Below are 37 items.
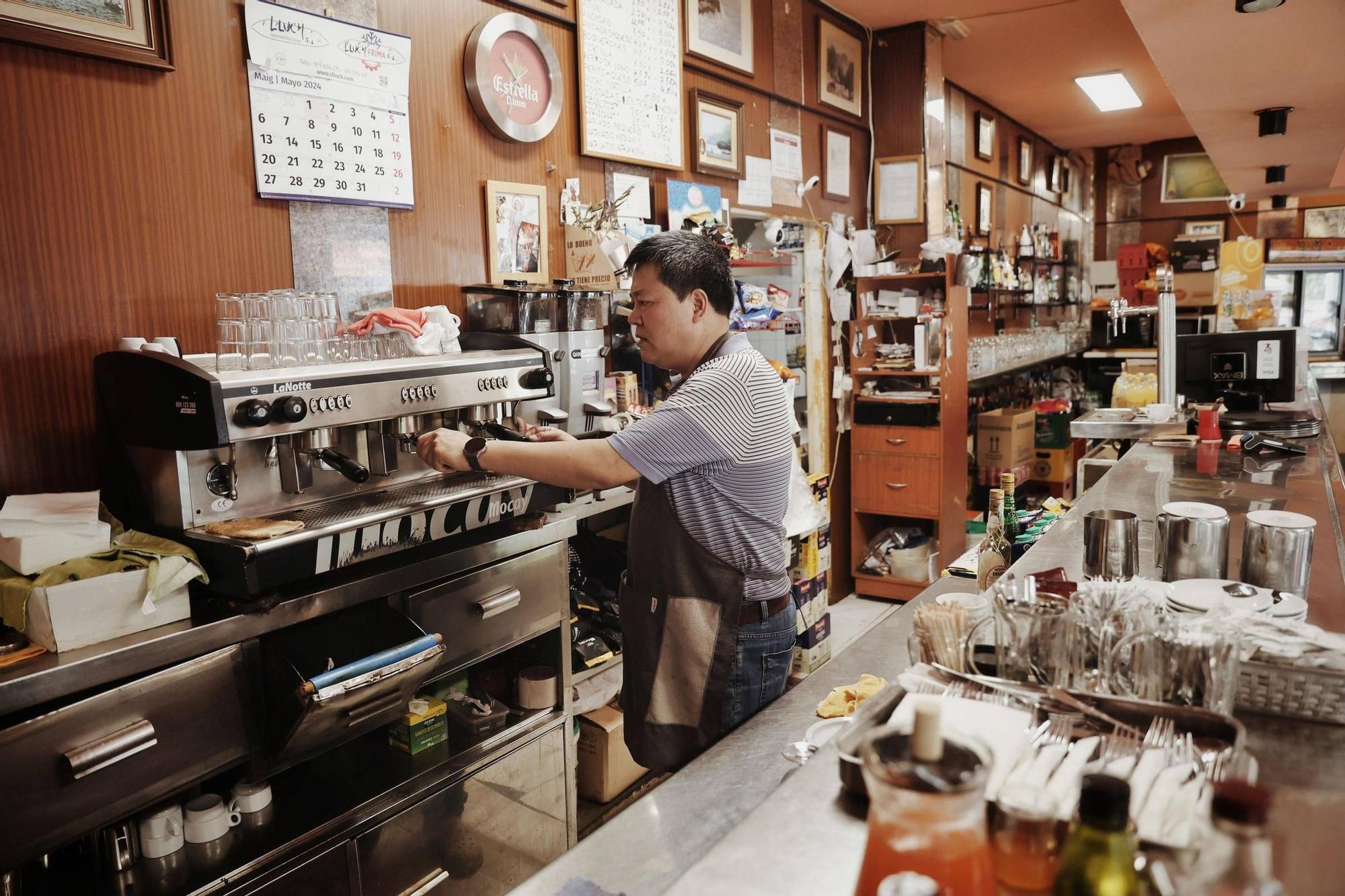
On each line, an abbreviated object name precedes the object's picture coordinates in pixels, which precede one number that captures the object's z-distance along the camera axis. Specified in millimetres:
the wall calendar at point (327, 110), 2279
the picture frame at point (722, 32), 3816
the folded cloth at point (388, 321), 2254
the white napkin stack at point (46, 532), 1616
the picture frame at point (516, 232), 2895
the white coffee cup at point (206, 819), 1881
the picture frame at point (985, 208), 7059
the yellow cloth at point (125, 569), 1598
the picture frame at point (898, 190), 5195
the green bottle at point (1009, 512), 2211
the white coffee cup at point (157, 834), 1837
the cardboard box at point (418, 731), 2303
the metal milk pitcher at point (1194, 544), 1554
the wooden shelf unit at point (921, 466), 5129
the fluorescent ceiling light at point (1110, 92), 6734
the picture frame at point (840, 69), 4793
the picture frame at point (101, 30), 1833
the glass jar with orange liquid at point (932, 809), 631
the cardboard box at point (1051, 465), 7250
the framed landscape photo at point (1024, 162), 8148
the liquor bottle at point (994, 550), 2080
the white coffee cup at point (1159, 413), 4020
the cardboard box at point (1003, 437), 6754
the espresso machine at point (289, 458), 1718
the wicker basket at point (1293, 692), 1052
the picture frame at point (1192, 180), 9484
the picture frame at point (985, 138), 7082
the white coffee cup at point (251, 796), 1968
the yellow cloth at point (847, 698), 1461
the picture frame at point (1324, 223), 9703
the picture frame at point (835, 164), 4906
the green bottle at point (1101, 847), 660
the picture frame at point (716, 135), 3850
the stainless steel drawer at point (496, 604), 2230
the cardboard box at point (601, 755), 3039
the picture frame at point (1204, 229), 9633
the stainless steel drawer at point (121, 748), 1467
